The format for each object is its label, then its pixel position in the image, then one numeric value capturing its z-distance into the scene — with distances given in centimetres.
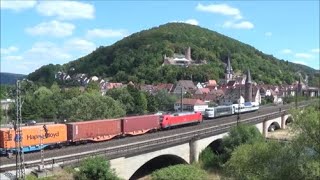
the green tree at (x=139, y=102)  9031
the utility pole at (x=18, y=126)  2456
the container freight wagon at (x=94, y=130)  4456
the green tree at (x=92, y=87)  10163
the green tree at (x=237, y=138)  5452
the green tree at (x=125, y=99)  8896
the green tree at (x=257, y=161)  3041
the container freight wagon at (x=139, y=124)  5234
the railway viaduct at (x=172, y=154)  3847
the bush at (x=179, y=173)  4344
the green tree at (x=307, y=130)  2845
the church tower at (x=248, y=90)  13738
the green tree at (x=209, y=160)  5364
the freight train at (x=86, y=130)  3876
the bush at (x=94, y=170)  3241
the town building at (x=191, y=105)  11175
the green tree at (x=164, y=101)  10851
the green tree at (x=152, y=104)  9869
